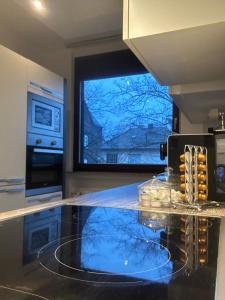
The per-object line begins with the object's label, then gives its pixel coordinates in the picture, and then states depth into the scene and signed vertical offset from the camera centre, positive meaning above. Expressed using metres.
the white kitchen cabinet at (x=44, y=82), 2.41 +0.72
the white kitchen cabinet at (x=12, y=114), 2.10 +0.37
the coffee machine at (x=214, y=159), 1.14 +0.02
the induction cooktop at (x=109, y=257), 0.37 -0.17
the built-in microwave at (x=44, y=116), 2.38 +0.41
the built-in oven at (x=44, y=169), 2.36 -0.06
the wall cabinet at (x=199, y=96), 1.29 +0.34
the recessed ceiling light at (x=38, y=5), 2.09 +1.17
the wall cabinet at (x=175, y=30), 0.75 +0.36
